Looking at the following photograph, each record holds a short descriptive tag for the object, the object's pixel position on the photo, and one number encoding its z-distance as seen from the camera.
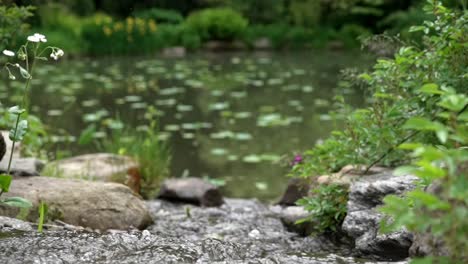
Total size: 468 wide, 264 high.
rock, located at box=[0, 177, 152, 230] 2.79
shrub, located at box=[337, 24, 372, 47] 15.14
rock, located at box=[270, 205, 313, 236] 3.10
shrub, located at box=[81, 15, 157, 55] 13.17
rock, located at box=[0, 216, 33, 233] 2.06
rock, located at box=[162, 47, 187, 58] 13.54
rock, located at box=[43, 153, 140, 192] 3.92
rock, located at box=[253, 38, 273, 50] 15.04
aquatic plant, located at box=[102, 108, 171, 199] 4.41
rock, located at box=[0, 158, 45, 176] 3.04
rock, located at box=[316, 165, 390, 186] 2.88
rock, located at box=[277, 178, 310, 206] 3.73
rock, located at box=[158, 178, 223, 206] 4.01
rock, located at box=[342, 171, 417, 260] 2.28
